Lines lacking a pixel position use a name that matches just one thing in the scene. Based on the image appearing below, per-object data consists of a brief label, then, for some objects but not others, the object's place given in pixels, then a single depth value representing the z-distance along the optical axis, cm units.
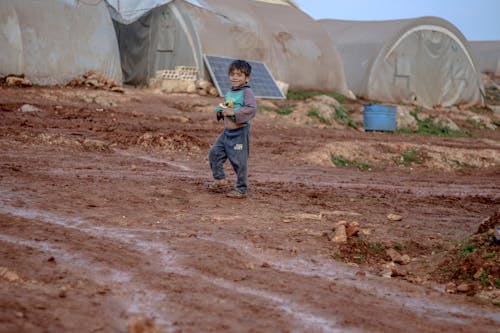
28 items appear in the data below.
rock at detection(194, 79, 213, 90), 2005
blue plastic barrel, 1853
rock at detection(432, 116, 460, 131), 2158
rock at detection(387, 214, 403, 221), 752
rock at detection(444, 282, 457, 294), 502
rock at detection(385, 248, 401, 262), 593
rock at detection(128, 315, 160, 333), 329
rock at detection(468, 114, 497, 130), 2468
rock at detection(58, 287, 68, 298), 395
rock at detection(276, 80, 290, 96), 2217
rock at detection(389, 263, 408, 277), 541
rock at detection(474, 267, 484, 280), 523
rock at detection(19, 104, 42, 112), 1369
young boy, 759
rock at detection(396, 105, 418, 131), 2062
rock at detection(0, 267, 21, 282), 417
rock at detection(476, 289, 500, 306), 479
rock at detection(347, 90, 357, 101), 2655
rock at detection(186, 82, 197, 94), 1975
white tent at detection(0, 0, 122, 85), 1786
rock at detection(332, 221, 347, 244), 613
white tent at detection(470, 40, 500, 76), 4300
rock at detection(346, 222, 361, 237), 623
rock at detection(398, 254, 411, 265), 588
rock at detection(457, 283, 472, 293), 499
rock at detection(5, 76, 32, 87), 1692
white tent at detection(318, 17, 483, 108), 2803
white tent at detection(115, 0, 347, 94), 2170
